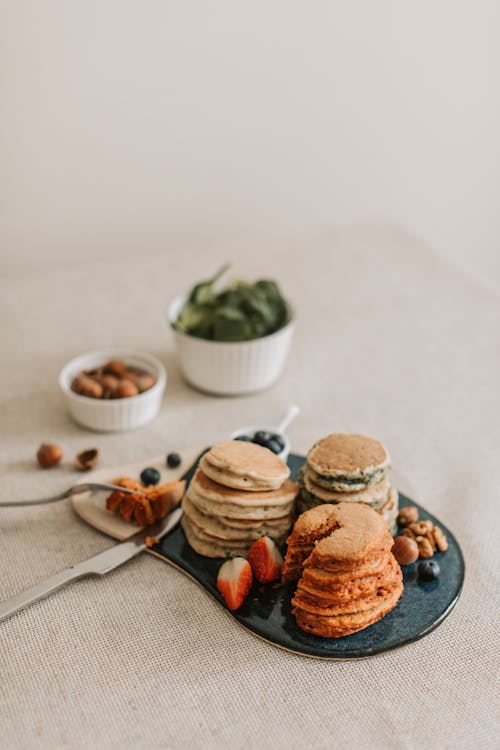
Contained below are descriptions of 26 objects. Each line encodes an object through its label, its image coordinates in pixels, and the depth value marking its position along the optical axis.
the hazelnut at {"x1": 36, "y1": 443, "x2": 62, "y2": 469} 1.54
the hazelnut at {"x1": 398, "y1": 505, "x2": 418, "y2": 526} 1.36
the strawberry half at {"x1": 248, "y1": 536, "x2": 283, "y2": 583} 1.21
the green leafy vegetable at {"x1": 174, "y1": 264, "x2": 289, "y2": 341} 1.74
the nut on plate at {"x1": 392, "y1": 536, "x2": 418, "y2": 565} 1.27
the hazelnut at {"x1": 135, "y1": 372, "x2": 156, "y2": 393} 1.70
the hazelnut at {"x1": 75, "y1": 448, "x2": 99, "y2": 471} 1.54
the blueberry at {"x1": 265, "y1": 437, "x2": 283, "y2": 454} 1.47
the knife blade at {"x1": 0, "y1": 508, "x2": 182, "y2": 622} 1.19
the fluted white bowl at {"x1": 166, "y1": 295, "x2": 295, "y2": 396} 1.73
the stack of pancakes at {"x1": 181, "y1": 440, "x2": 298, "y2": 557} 1.24
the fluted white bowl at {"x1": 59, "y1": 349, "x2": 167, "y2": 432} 1.64
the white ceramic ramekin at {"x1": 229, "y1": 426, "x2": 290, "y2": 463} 1.50
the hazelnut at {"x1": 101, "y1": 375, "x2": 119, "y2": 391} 1.68
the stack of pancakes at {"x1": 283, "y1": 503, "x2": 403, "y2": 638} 1.12
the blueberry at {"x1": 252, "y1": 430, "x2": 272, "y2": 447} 1.47
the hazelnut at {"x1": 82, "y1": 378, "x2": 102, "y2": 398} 1.66
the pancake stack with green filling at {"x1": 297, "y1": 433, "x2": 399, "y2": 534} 1.25
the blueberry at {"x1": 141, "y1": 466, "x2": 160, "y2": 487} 1.47
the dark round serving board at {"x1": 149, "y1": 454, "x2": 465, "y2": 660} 1.13
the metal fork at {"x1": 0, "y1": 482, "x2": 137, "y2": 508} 1.42
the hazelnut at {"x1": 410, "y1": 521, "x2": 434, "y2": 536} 1.32
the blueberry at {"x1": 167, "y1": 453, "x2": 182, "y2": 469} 1.51
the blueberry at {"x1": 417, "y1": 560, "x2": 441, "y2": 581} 1.25
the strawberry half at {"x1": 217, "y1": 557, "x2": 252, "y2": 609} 1.19
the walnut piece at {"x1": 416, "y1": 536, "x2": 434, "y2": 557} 1.30
